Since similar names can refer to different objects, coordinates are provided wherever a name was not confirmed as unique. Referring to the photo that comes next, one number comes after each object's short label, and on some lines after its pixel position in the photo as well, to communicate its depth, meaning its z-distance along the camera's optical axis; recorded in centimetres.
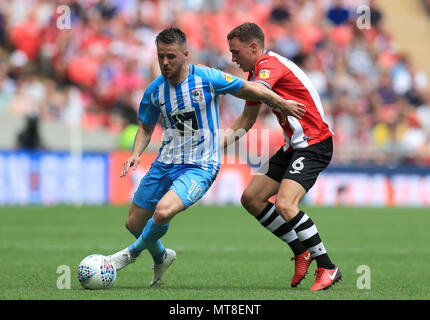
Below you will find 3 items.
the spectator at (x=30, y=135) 3947
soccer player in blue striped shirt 1439
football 1414
